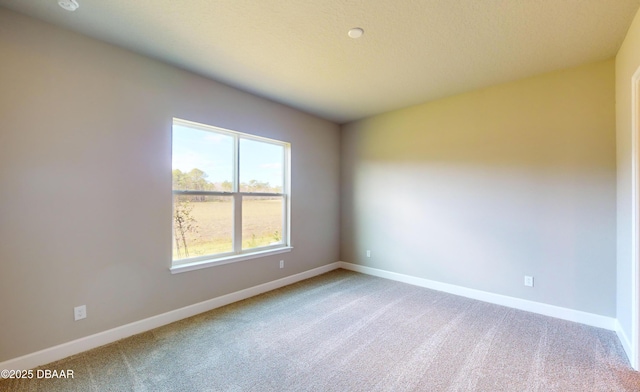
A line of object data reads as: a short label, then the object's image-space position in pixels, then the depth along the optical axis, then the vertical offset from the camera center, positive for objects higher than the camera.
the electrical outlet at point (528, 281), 3.22 -0.97
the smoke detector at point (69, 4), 1.98 +1.43
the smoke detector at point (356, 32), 2.32 +1.45
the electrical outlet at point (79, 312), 2.35 -1.00
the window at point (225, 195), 3.11 +0.04
